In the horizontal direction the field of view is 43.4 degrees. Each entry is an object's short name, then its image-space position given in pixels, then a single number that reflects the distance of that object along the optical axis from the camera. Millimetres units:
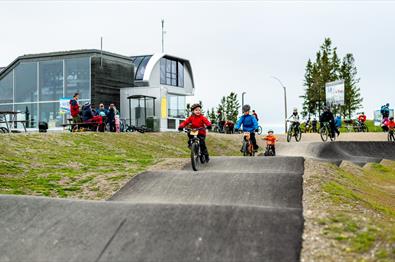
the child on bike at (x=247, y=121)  16859
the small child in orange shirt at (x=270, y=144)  21031
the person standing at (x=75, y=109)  24900
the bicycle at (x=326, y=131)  28469
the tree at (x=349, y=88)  74625
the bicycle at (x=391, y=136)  32906
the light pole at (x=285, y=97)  56525
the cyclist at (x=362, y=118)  45925
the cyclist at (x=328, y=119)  27545
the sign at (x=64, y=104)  38438
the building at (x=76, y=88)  40875
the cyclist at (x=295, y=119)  27180
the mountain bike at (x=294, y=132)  29391
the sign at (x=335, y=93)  60169
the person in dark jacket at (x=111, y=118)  28922
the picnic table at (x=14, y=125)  39031
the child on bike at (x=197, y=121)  14312
